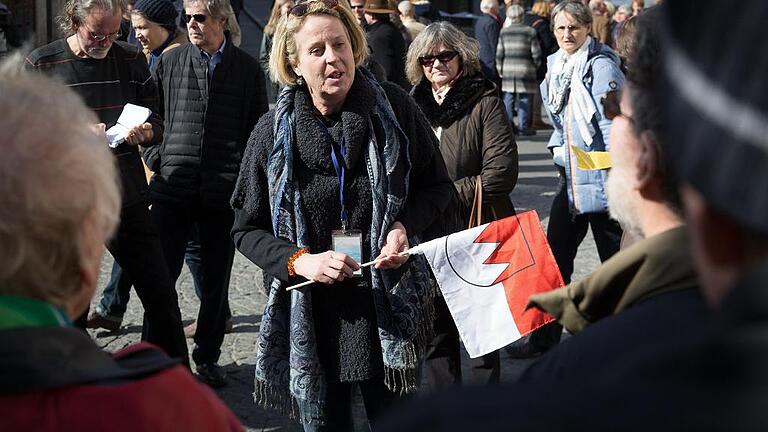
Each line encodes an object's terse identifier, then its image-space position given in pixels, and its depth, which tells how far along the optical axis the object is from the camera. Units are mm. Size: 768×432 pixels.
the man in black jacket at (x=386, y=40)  8227
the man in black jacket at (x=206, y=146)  5191
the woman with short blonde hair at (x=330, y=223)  3348
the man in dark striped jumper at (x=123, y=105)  4625
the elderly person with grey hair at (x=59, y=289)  1391
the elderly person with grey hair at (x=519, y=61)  14055
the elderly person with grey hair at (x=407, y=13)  11116
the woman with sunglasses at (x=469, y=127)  4746
